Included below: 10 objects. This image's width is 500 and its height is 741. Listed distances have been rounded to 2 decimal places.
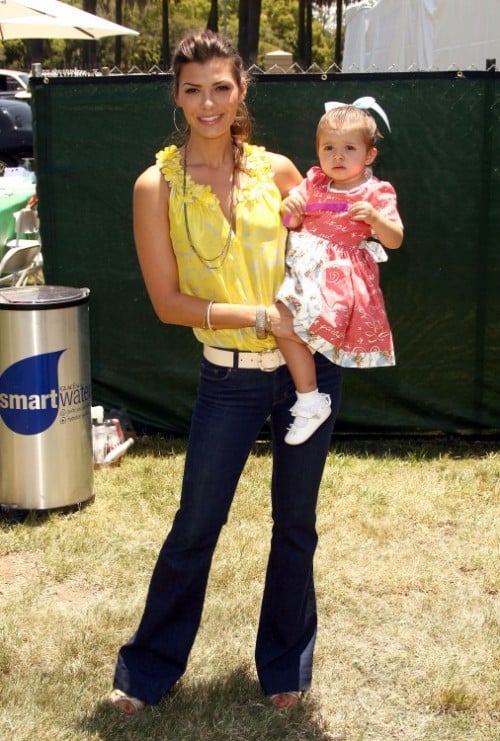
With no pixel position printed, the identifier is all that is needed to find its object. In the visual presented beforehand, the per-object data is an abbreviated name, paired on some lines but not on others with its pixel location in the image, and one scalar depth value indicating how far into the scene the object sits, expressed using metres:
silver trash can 5.14
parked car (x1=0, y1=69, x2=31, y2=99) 22.79
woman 3.05
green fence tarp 6.04
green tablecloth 8.84
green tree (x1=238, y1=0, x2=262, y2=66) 39.69
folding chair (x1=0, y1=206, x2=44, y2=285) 8.71
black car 18.20
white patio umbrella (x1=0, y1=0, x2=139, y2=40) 10.80
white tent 11.53
